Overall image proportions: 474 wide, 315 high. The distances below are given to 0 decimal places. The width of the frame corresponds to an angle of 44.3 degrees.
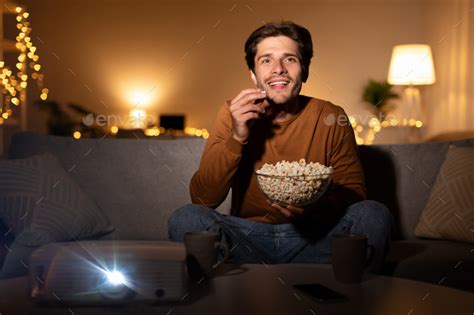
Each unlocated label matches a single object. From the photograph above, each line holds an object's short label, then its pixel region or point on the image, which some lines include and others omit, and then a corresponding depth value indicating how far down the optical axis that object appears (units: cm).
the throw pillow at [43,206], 156
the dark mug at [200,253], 102
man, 136
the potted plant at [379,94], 477
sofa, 178
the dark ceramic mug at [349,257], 100
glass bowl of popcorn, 118
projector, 92
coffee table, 85
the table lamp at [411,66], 395
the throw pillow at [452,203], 164
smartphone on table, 89
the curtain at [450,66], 403
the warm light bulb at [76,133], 453
